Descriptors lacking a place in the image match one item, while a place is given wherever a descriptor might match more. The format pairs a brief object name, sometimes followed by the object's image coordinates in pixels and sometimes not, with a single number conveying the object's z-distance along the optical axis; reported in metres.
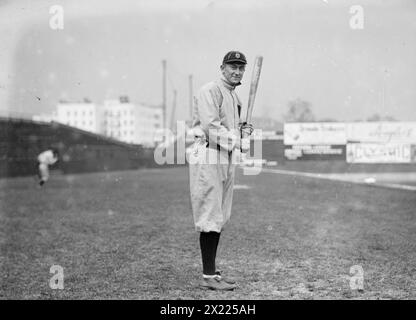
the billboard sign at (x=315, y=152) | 44.66
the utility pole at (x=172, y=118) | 53.06
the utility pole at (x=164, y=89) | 41.83
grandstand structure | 28.69
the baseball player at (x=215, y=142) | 4.35
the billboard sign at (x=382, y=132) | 38.50
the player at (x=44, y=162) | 21.86
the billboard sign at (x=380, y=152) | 39.19
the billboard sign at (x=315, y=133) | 44.57
